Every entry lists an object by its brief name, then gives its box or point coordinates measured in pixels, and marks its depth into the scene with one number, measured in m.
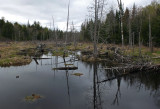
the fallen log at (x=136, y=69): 15.55
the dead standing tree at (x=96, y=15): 24.40
